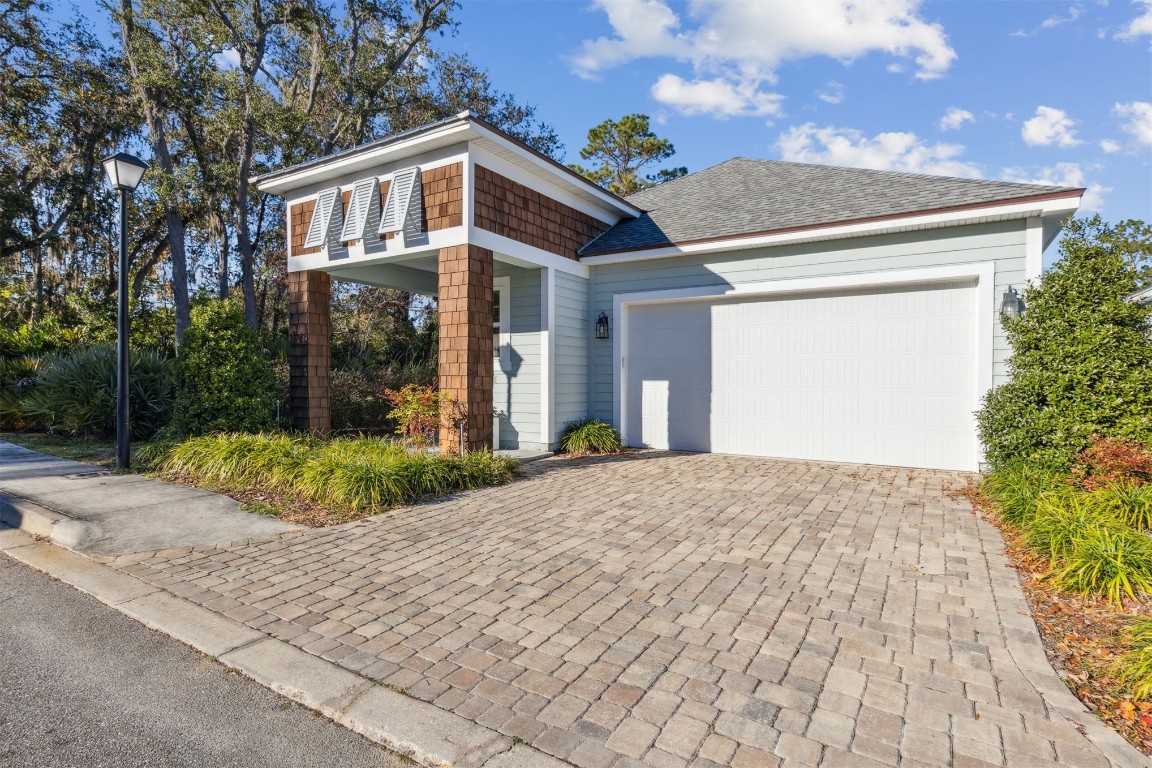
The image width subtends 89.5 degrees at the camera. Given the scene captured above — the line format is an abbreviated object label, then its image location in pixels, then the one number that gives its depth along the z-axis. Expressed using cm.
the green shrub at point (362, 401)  1051
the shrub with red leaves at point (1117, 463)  456
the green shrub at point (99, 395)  875
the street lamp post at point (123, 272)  634
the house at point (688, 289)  695
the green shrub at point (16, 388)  987
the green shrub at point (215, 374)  738
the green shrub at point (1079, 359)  512
